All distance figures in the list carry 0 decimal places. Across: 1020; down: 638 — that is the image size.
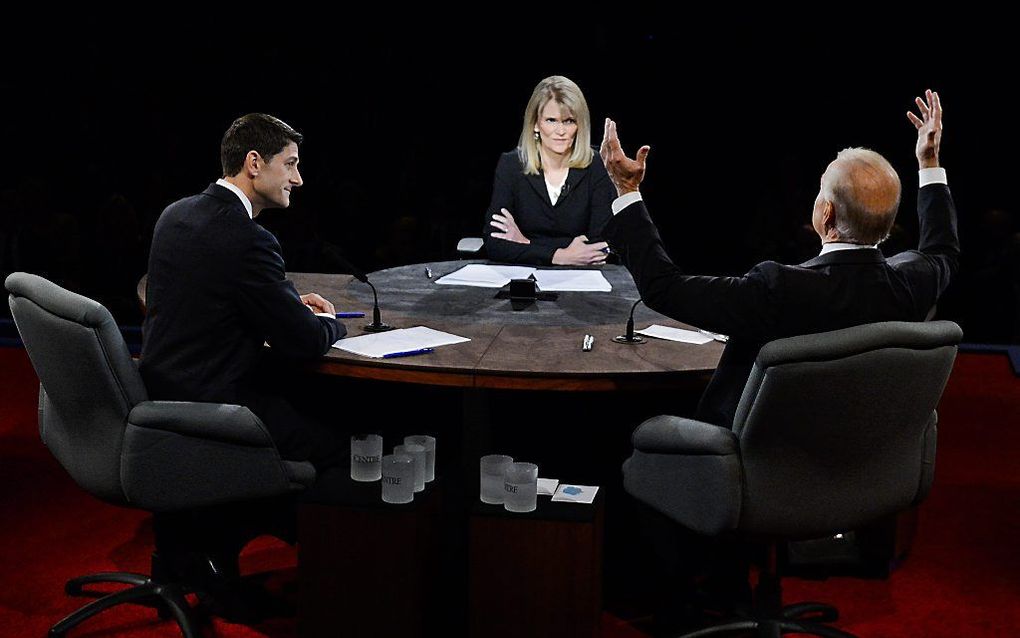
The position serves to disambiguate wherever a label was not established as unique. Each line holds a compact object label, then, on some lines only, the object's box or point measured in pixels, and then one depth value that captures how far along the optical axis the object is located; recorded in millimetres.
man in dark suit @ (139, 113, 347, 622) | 5008
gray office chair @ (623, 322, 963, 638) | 4148
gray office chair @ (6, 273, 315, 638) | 4711
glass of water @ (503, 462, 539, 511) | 4723
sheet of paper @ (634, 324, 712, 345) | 5551
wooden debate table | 4871
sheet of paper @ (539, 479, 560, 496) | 5004
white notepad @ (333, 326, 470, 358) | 5184
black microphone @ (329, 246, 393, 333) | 5623
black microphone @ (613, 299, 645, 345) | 5453
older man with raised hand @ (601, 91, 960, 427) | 4305
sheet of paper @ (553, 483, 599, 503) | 4914
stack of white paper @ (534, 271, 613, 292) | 7070
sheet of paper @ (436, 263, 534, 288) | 7250
